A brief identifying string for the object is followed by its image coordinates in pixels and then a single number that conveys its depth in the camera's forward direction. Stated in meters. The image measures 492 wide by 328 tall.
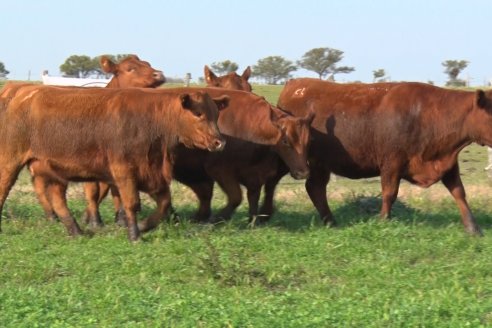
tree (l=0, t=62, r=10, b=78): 66.53
